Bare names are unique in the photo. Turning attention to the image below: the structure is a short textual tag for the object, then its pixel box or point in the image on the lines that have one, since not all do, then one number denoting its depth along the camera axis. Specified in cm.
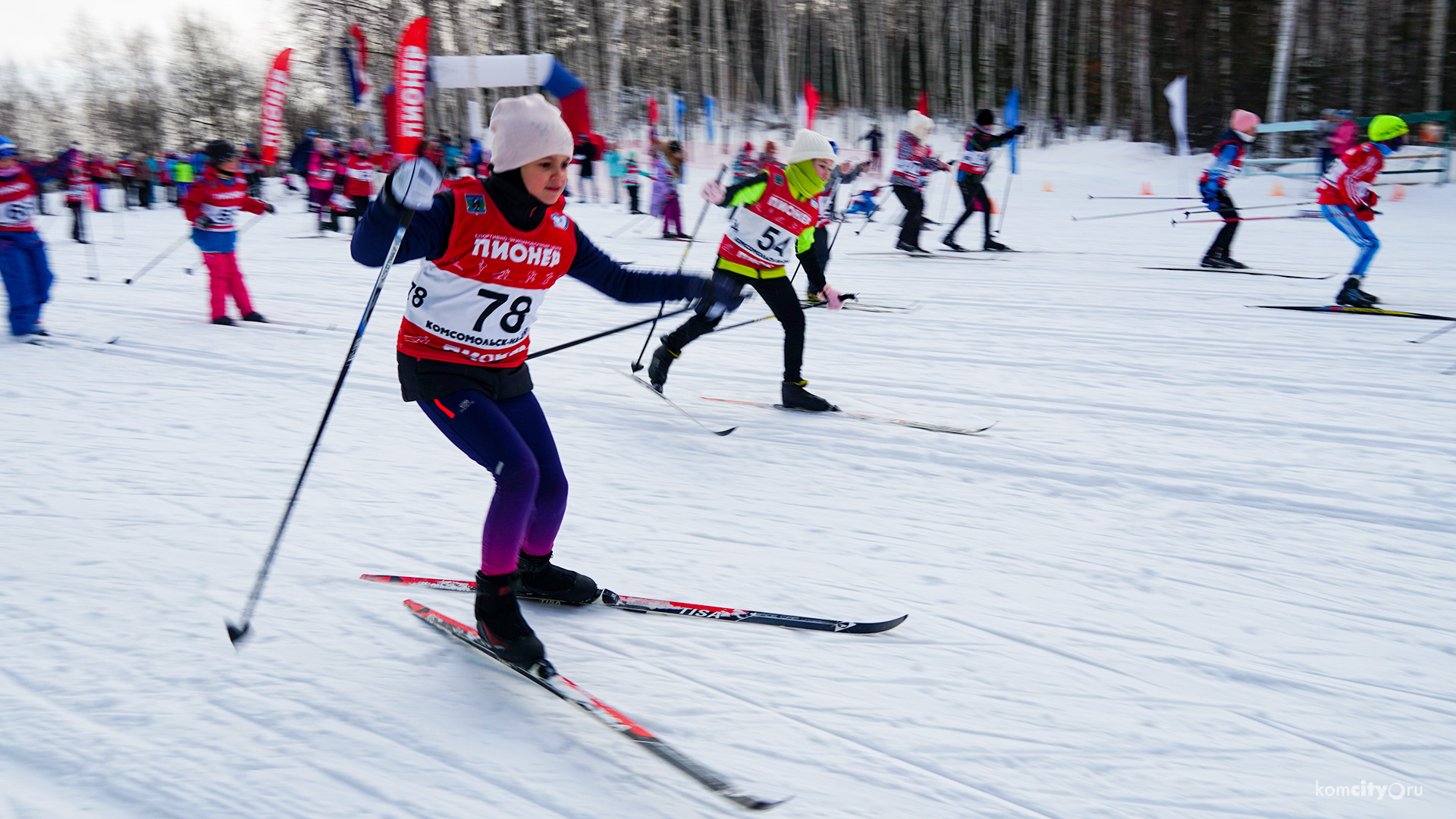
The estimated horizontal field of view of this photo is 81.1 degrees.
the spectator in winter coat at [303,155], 1664
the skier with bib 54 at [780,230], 479
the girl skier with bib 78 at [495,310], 222
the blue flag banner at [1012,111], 1237
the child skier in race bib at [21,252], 637
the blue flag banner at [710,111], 2575
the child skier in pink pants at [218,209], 675
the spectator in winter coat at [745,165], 1354
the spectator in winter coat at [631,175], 1719
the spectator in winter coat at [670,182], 1409
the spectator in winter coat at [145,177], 2070
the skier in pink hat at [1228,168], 921
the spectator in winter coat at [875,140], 1867
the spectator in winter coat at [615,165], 1903
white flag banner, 1295
